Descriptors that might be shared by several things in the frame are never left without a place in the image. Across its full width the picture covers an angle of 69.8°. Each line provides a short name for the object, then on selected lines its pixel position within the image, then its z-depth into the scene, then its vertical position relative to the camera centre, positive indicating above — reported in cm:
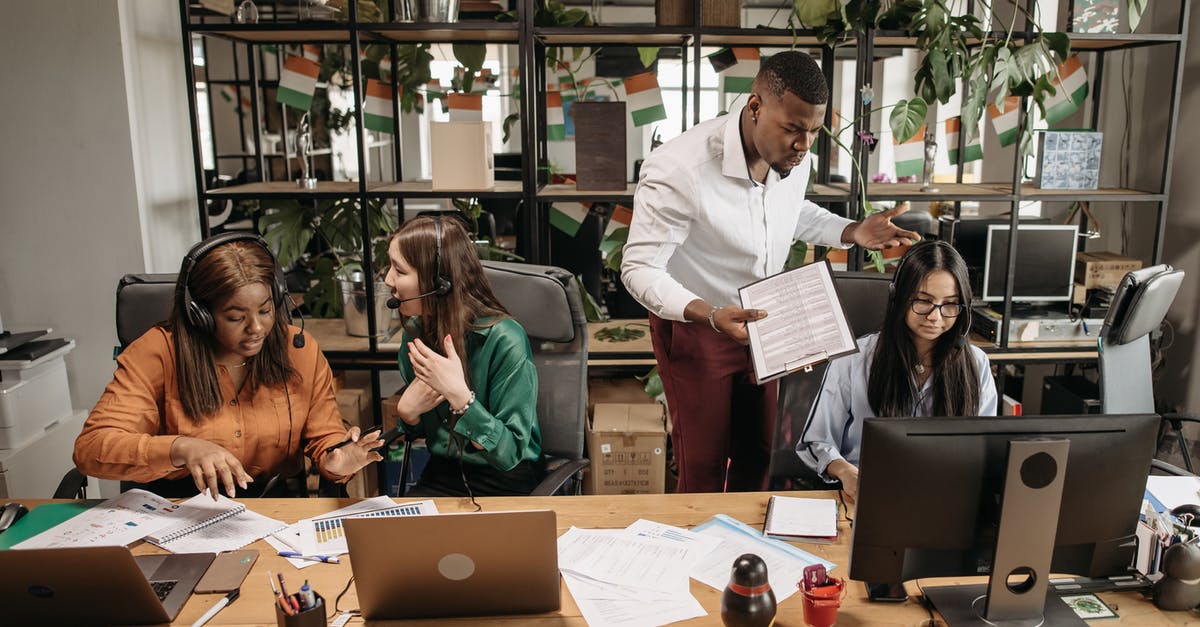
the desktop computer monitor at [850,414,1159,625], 128 -49
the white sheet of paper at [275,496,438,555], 154 -66
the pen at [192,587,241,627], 134 -68
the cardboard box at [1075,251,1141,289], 321 -37
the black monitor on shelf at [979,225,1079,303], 314 -34
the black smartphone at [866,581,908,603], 141 -69
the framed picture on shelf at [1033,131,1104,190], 319 +4
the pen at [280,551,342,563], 150 -67
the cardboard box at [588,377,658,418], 330 -85
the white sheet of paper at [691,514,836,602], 144 -67
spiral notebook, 156 -66
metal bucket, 311 -48
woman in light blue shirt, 191 -44
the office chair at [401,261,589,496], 204 -41
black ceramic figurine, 122 -60
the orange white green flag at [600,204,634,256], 330 -19
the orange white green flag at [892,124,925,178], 324 +5
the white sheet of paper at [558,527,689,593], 145 -67
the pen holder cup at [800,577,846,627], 130 -65
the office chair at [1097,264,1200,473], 220 -43
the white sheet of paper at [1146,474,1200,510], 170 -64
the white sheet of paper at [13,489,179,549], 157 -66
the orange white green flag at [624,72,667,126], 311 +26
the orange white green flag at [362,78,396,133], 313 +24
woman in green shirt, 191 -40
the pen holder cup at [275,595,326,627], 121 -62
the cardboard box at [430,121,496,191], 296 +6
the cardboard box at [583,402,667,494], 305 -98
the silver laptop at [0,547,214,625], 124 -60
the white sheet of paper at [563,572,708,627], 133 -68
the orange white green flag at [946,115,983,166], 342 +11
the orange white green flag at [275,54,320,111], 304 +32
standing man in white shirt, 219 -23
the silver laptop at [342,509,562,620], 123 -57
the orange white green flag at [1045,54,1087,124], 316 +30
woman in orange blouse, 174 -47
